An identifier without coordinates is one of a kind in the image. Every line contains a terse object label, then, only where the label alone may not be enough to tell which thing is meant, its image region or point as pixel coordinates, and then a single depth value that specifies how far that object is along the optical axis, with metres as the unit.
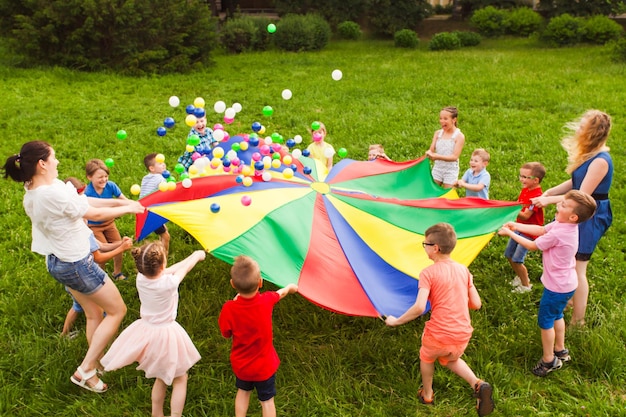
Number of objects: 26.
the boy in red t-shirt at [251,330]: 3.36
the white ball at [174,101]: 5.28
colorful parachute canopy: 4.12
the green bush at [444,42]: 18.89
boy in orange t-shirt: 3.63
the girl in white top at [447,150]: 5.93
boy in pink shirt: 3.87
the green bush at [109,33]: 13.22
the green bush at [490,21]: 21.31
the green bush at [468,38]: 19.80
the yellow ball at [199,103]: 5.12
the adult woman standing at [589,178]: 4.31
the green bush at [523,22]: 20.98
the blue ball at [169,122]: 4.96
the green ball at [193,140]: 5.11
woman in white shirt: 3.54
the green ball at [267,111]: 5.38
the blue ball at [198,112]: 5.18
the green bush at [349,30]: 21.44
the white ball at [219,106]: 5.21
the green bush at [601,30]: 18.28
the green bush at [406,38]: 19.64
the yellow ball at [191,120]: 5.01
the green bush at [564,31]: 18.42
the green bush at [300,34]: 18.31
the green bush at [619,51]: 14.40
